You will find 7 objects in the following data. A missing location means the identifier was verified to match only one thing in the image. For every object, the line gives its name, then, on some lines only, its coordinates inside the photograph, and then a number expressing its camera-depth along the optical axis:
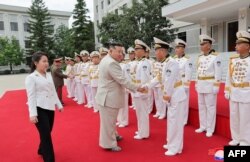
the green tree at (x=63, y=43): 31.88
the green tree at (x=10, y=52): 33.47
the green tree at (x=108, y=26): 18.31
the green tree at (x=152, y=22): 13.90
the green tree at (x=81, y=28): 29.64
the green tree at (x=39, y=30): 33.09
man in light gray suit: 3.69
